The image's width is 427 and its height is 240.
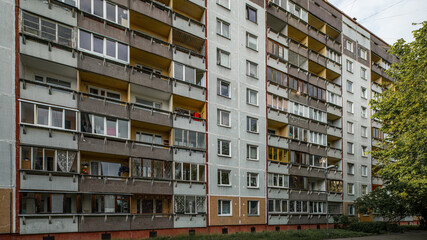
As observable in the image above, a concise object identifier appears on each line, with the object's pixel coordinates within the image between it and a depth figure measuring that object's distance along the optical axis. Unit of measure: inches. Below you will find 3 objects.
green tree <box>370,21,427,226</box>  798.5
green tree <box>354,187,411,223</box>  1237.1
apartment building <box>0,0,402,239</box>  682.2
